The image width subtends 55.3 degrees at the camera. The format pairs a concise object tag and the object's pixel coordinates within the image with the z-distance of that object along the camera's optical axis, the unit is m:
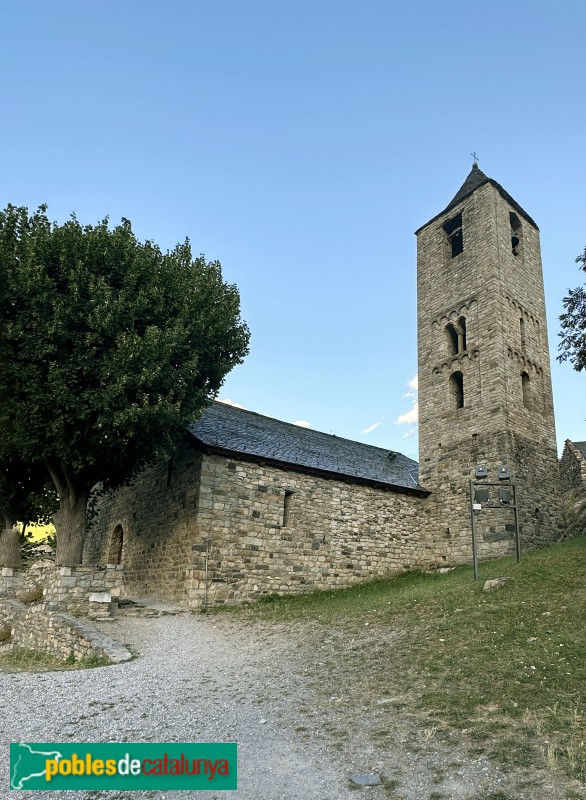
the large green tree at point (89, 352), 13.73
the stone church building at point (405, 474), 16.88
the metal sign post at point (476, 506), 14.56
